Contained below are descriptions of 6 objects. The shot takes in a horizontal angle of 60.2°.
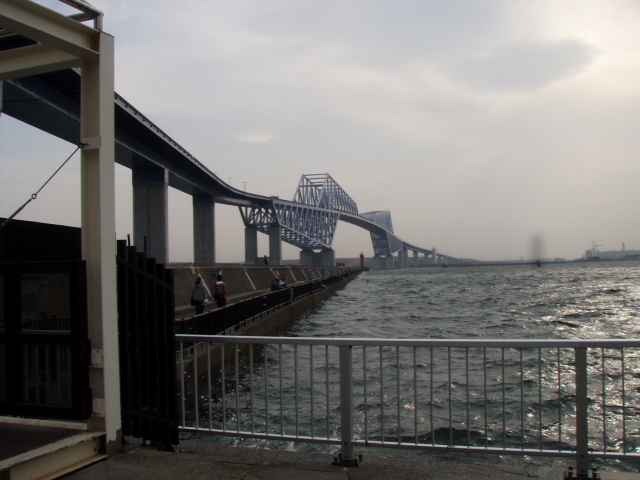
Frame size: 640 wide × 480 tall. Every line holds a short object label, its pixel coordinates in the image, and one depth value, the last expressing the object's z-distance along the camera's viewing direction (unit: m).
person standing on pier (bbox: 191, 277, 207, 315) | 16.77
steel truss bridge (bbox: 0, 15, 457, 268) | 26.72
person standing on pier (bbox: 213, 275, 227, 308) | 18.58
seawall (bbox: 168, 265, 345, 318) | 22.98
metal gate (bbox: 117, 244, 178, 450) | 4.62
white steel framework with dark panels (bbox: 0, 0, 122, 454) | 4.24
